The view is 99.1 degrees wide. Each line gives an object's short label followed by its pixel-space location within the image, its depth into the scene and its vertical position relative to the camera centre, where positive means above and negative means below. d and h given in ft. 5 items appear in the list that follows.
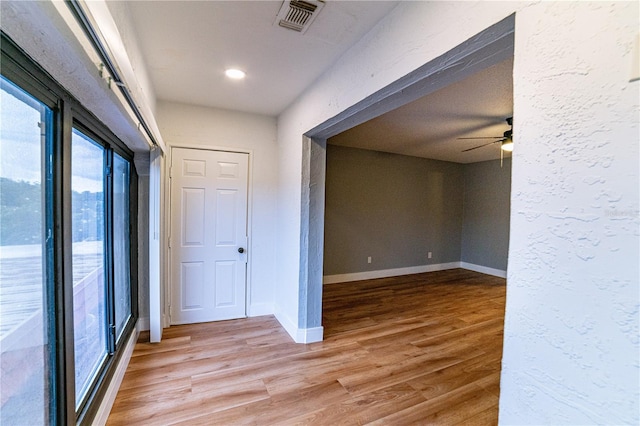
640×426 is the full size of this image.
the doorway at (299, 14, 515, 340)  3.64 +2.16
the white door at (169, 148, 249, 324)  10.03 -1.16
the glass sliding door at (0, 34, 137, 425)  2.96 -0.67
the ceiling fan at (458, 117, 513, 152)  10.40 +2.74
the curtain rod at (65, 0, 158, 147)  2.36 +1.65
